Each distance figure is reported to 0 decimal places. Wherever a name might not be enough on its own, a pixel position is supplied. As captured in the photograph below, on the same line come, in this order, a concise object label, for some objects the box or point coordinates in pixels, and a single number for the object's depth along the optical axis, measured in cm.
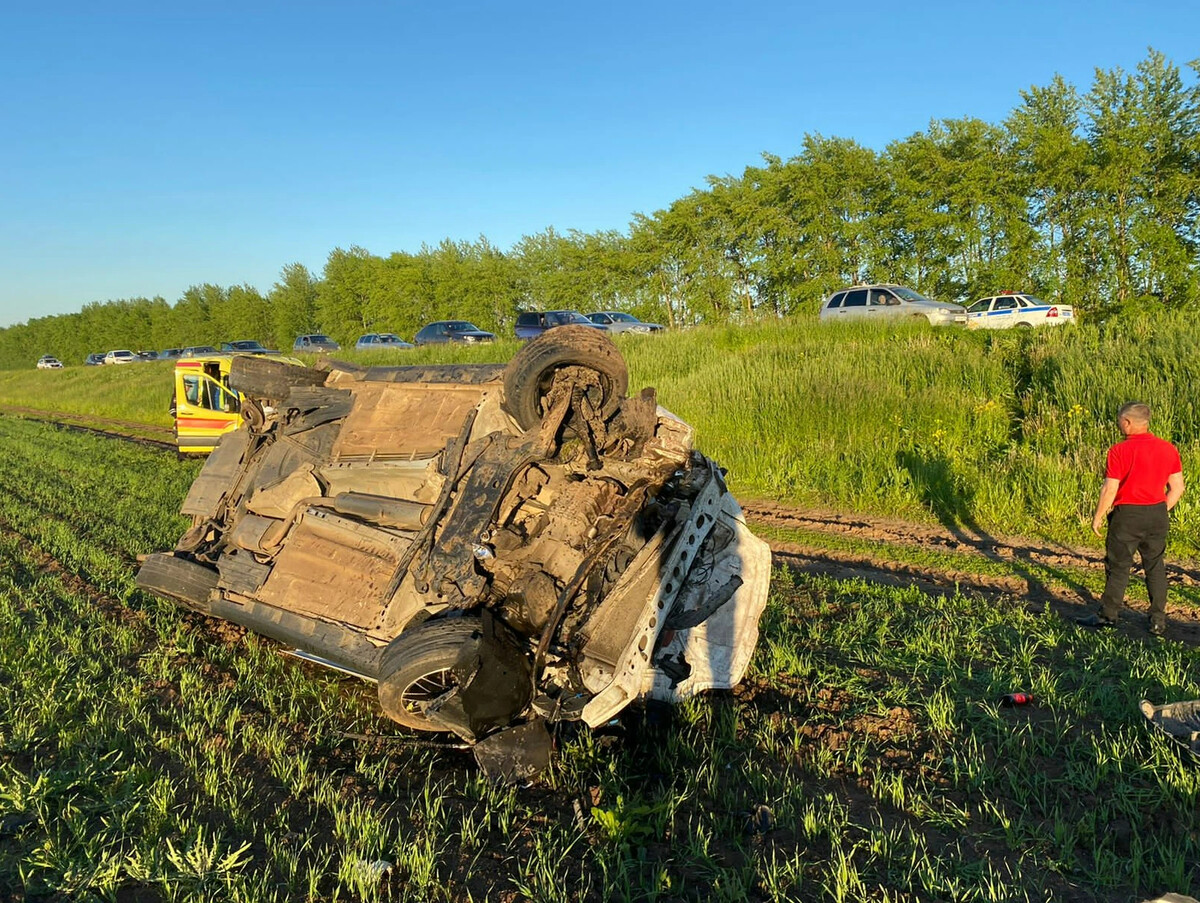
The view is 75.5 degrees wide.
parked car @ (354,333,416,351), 3166
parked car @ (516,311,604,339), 2591
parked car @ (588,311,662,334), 2717
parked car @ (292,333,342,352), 3722
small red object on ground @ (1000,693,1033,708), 460
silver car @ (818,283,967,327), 1896
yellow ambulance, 1584
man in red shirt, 605
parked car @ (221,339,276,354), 3628
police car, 2031
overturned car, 402
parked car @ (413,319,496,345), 2828
